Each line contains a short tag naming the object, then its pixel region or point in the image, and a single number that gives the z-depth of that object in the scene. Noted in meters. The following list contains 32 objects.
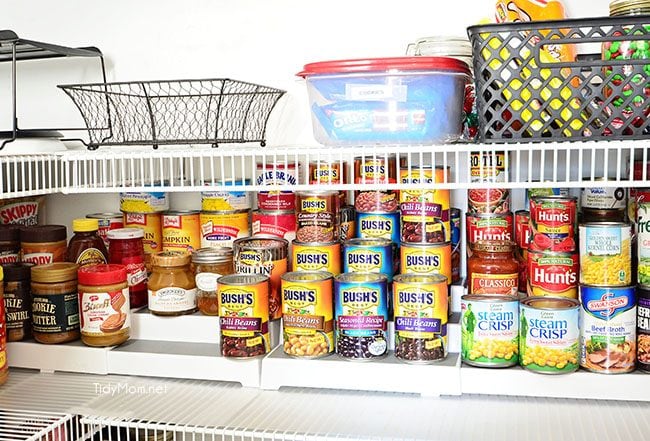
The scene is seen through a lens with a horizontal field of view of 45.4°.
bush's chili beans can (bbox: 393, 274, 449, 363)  1.29
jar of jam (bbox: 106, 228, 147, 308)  1.53
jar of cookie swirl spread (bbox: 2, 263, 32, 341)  1.45
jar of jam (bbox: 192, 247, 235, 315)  1.46
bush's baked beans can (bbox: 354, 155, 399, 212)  1.43
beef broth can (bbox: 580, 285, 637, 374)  1.24
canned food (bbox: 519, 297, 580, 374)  1.24
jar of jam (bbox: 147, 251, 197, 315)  1.48
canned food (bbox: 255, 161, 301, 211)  1.49
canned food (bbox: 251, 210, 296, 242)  1.51
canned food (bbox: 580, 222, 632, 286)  1.24
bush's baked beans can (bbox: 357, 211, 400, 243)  1.44
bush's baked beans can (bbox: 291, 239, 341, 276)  1.39
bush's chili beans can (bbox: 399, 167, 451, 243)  1.38
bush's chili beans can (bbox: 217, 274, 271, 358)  1.32
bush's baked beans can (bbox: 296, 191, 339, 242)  1.42
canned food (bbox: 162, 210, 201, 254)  1.58
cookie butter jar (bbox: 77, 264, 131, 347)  1.40
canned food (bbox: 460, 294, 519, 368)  1.27
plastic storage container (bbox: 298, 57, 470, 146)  1.24
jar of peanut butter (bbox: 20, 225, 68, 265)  1.53
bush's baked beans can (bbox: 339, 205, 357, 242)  1.49
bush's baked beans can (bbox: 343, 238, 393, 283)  1.38
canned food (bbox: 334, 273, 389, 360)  1.30
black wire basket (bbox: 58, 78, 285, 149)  1.63
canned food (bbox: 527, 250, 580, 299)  1.30
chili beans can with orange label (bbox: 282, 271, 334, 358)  1.32
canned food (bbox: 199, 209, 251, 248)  1.55
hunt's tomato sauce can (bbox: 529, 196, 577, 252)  1.31
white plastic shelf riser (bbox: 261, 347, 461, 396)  1.30
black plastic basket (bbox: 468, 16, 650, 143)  1.14
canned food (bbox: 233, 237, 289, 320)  1.41
